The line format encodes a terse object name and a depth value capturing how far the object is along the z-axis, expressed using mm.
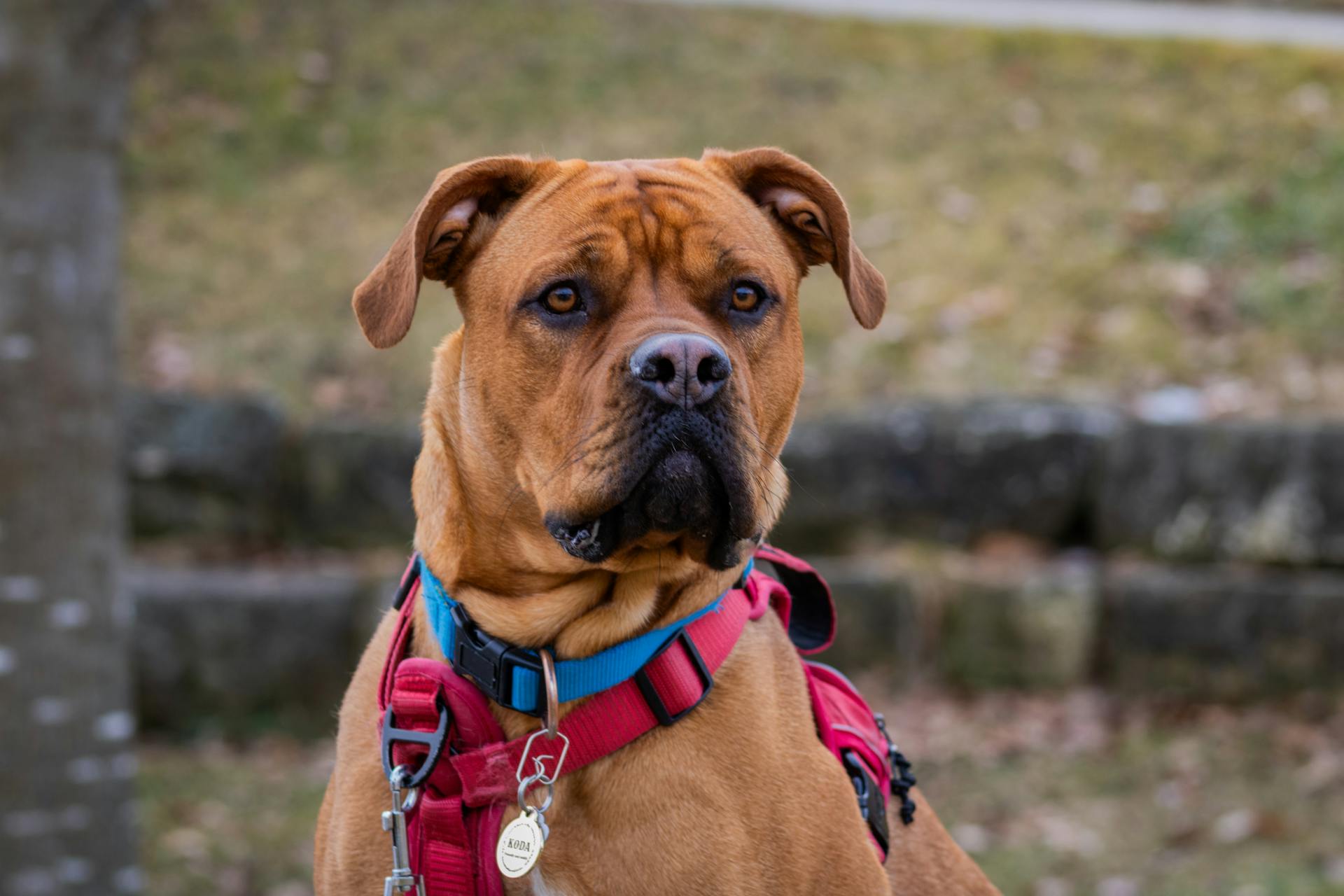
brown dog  2578
